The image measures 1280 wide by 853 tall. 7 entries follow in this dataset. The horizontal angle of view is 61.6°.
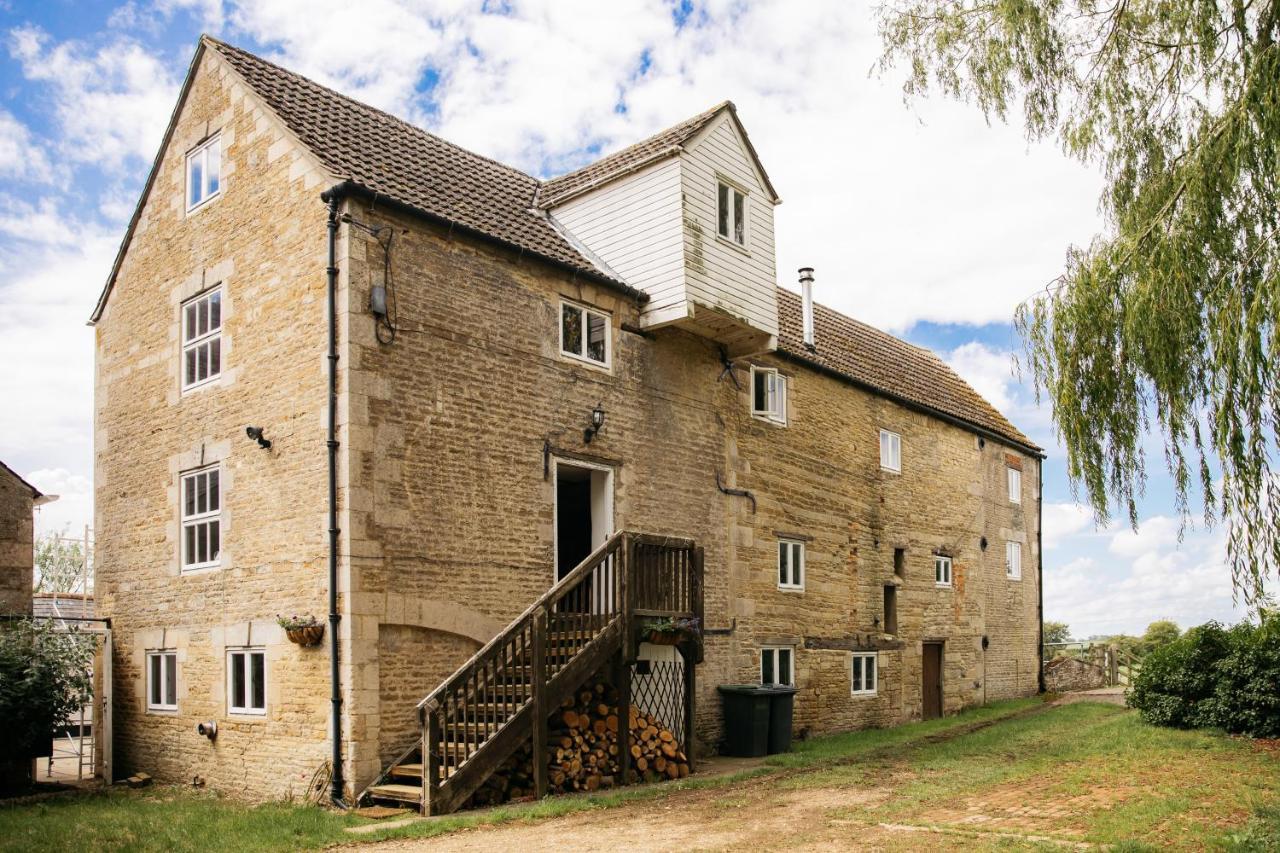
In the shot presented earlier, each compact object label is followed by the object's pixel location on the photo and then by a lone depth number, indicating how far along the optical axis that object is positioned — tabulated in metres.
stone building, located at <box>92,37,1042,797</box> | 13.23
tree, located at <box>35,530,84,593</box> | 53.66
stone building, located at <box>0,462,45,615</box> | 19.28
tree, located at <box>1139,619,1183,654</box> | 45.59
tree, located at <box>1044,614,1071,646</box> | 55.78
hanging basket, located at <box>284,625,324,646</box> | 12.71
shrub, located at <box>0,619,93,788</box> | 14.70
